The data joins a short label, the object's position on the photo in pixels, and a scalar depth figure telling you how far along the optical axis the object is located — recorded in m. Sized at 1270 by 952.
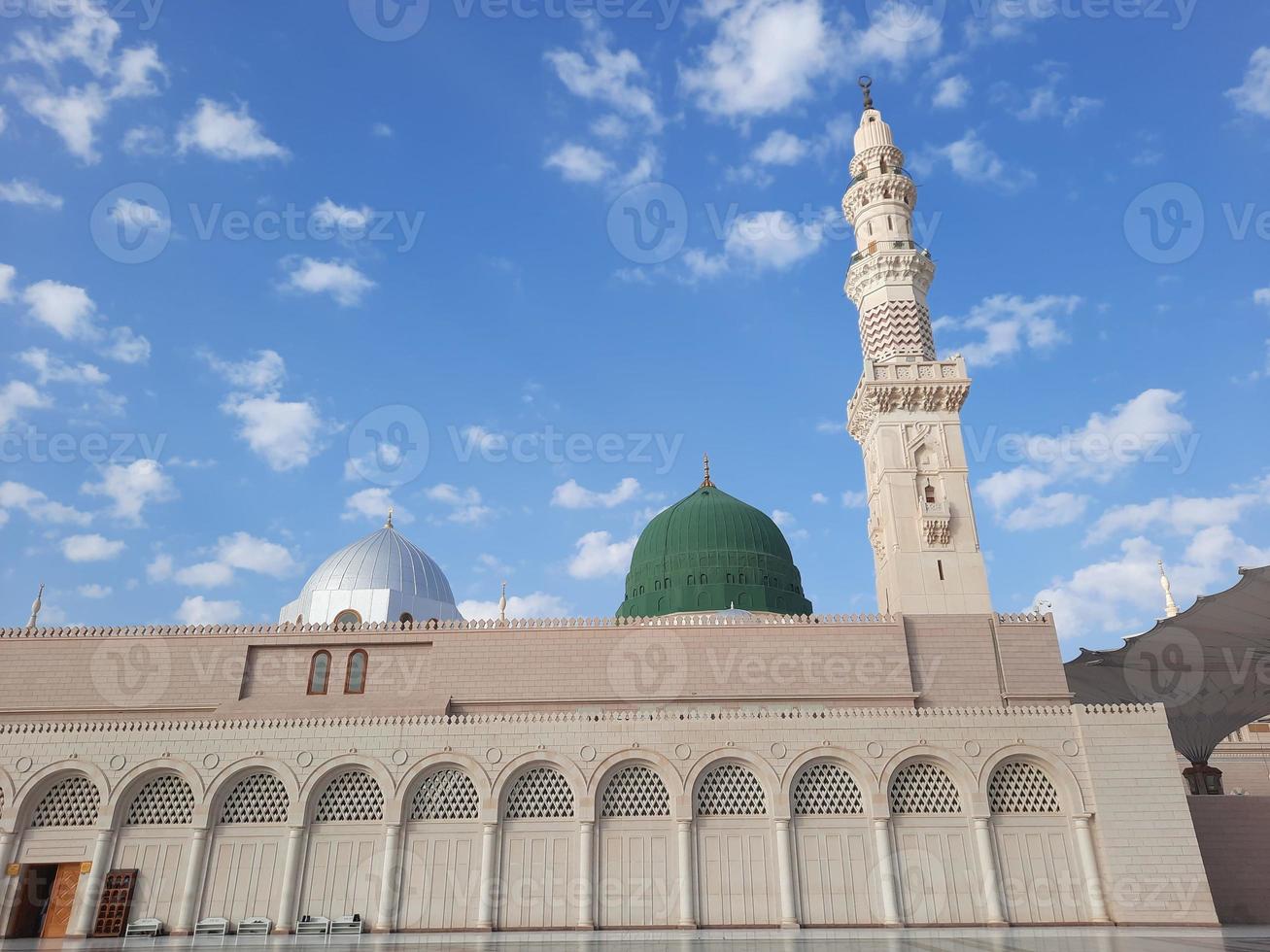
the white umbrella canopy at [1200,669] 22.03
